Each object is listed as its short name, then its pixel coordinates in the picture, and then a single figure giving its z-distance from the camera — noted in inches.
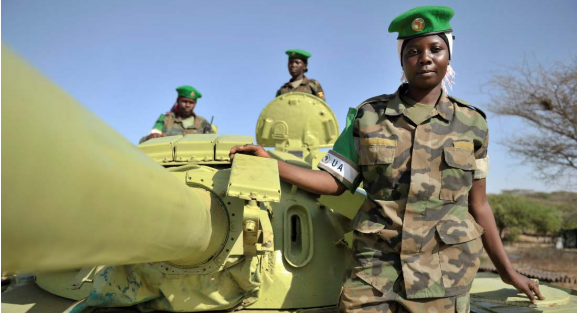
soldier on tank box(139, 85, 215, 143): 288.7
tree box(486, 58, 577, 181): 553.7
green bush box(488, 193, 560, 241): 911.0
